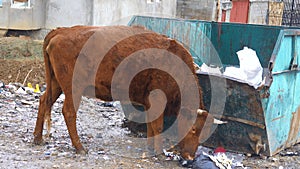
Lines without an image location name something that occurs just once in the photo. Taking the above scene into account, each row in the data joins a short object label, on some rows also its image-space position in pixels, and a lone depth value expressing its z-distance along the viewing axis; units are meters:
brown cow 6.43
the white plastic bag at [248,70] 6.62
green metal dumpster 6.63
